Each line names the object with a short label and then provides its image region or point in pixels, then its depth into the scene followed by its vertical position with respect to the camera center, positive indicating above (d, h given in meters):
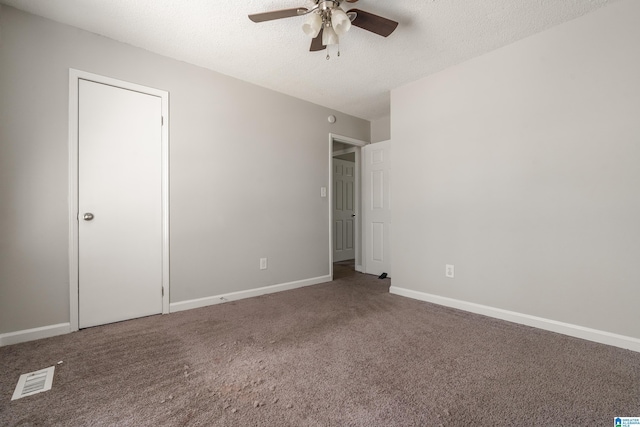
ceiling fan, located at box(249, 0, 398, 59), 1.81 +1.28
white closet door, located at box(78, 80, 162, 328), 2.33 +0.10
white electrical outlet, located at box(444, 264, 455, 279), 2.87 -0.55
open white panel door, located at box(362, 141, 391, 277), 4.11 +0.12
